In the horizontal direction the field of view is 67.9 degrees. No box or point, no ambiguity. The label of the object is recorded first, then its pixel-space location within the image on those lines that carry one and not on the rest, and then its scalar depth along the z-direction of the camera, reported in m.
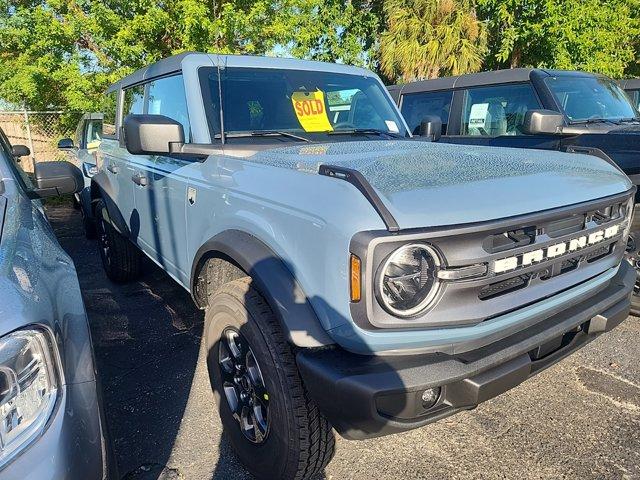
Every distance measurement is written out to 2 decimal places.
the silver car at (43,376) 1.23
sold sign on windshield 3.06
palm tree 12.31
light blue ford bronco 1.64
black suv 4.03
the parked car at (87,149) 5.98
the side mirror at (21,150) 5.76
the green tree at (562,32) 11.09
